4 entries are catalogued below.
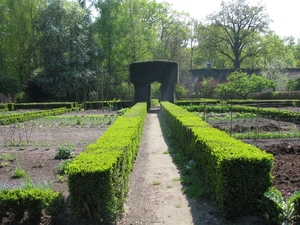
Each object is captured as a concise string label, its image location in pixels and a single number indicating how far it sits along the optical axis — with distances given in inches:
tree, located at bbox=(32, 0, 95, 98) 1199.6
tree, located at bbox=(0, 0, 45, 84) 1380.4
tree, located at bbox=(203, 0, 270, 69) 1797.5
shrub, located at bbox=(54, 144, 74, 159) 281.4
